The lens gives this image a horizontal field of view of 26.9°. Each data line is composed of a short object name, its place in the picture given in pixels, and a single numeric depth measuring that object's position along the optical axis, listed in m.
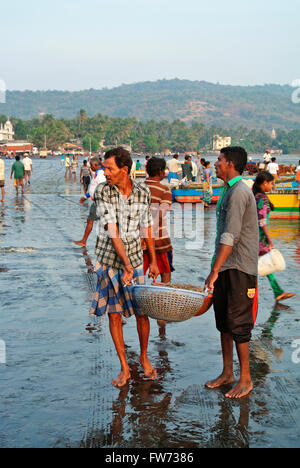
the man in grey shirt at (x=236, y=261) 4.52
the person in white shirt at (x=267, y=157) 31.06
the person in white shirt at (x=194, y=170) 26.63
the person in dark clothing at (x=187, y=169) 26.40
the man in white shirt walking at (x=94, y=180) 10.23
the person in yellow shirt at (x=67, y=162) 42.51
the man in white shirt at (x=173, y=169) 24.20
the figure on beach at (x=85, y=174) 23.02
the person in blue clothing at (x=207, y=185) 21.09
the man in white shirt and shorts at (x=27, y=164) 30.81
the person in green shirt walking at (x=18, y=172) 23.66
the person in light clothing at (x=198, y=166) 27.36
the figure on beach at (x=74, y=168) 43.71
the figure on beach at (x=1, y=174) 18.61
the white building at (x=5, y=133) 189.84
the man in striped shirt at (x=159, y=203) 6.68
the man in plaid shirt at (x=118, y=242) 4.72
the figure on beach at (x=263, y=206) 6.86
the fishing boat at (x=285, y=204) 18.06
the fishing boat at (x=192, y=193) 21.89
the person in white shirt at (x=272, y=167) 24.44
